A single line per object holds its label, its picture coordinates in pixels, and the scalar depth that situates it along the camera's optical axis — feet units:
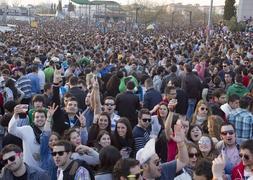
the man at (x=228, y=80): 38.65
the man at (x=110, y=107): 26.33
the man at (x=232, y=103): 26.73
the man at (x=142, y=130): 23.08
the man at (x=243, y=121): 23.71
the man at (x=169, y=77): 38.78
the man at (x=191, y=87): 36.99
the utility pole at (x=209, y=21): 76.64
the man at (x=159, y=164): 16.76
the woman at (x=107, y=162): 17.10
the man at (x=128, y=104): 30.07
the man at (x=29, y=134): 20.67
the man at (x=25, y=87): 36.30
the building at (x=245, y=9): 170.52
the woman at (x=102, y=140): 20.34
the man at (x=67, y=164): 16.11
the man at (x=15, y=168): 16.08
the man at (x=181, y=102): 30.86
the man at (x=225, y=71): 41.10
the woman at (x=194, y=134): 21.47
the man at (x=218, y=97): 29.97
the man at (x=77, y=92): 31.46
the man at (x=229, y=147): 19.45
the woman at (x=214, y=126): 22.11
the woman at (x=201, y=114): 25.66
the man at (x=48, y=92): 31.28
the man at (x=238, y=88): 33.17
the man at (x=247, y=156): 15.47
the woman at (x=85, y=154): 18.31
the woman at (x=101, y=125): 22.44
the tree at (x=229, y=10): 148.97
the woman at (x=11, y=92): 32.14
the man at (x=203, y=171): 15.16
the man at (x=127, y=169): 15.30
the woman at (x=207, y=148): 19.09
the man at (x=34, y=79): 39.24
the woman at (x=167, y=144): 21.09
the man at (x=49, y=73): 44.09
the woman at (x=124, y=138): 21.54
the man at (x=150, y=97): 31.53
